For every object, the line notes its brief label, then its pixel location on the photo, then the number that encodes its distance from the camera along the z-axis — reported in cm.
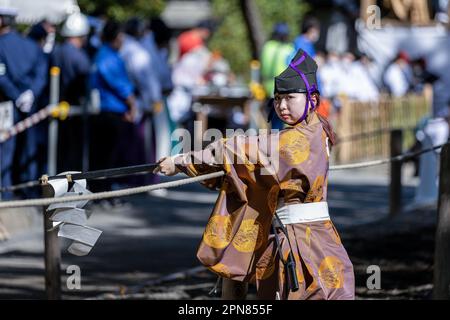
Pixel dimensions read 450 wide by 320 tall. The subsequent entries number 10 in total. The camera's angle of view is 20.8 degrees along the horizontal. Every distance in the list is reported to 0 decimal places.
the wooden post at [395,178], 1371
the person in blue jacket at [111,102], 1392
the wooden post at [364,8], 2484
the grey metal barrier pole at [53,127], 1265
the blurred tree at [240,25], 2953
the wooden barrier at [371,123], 2091
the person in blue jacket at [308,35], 1388
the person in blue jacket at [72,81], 1329
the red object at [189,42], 2012
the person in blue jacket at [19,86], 1204
